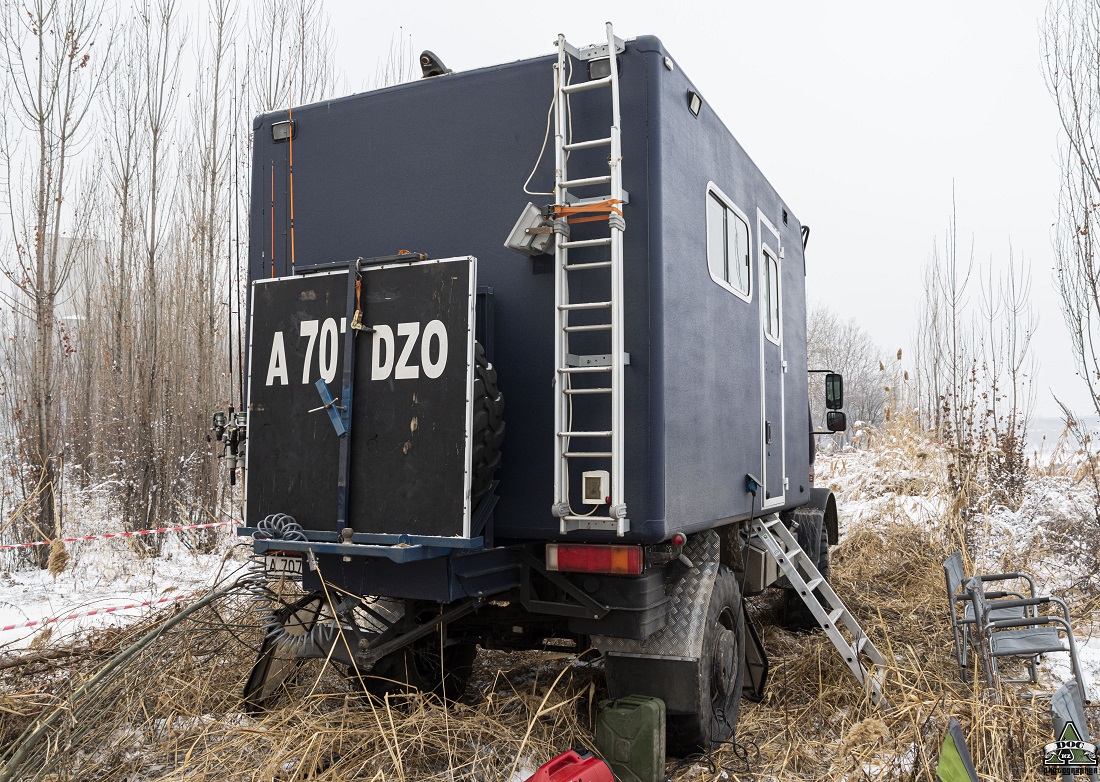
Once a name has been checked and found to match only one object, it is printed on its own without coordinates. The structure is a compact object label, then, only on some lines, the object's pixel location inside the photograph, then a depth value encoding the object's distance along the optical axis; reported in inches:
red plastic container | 117.2
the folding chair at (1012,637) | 170.9
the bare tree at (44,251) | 343.9
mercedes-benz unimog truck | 135.0
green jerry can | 139.8
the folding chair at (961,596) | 193.6
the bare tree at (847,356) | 1462.8
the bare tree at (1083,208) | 300.8
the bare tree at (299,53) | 445.1
